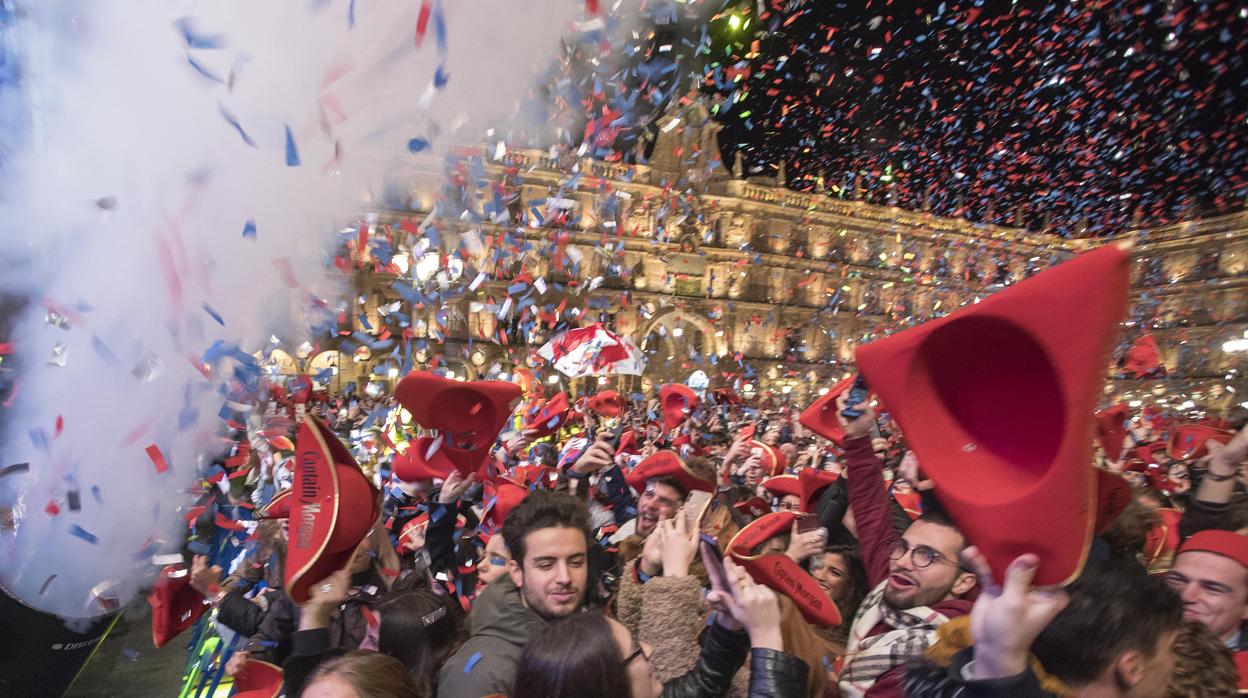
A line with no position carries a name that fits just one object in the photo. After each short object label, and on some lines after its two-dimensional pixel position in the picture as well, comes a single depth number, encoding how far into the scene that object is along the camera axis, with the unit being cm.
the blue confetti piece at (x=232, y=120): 273
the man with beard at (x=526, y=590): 266
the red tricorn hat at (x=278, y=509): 406
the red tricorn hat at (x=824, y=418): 459
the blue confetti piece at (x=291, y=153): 285
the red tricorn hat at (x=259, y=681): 275
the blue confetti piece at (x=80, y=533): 276
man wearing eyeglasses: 266
